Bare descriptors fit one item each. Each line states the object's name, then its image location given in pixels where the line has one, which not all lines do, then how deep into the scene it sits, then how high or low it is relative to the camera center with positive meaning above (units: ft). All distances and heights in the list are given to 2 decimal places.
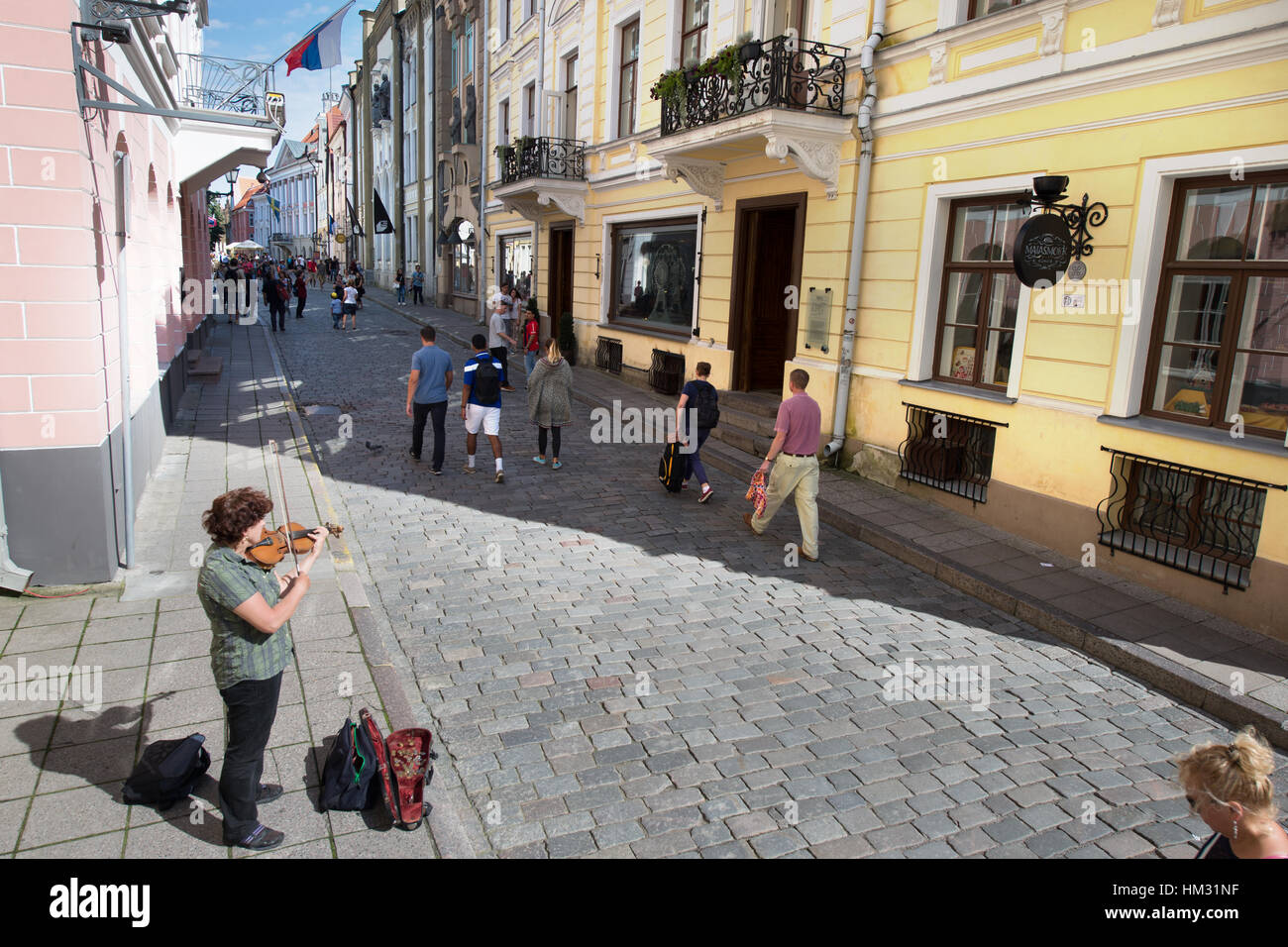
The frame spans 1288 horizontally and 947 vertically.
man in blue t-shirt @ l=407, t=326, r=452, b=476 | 34.40 -3.30
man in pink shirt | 26.84 -4.22
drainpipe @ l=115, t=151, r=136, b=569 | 21.69 -1.38
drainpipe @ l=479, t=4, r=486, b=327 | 86.99 +14.73
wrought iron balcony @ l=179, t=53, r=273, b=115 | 33.22 +8.18
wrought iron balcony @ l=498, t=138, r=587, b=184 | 63.10 +11.23
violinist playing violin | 11.22 -4.67
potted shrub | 65.00 -2.27
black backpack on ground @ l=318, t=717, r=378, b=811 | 12.96 -7.33
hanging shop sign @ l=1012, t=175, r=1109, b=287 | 25.44 +2.93
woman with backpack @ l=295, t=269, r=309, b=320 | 98.44 +0.39
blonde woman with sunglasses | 8.55 -4.63
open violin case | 12.76 -7.16
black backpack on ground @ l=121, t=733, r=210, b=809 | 12.70 -7.31
